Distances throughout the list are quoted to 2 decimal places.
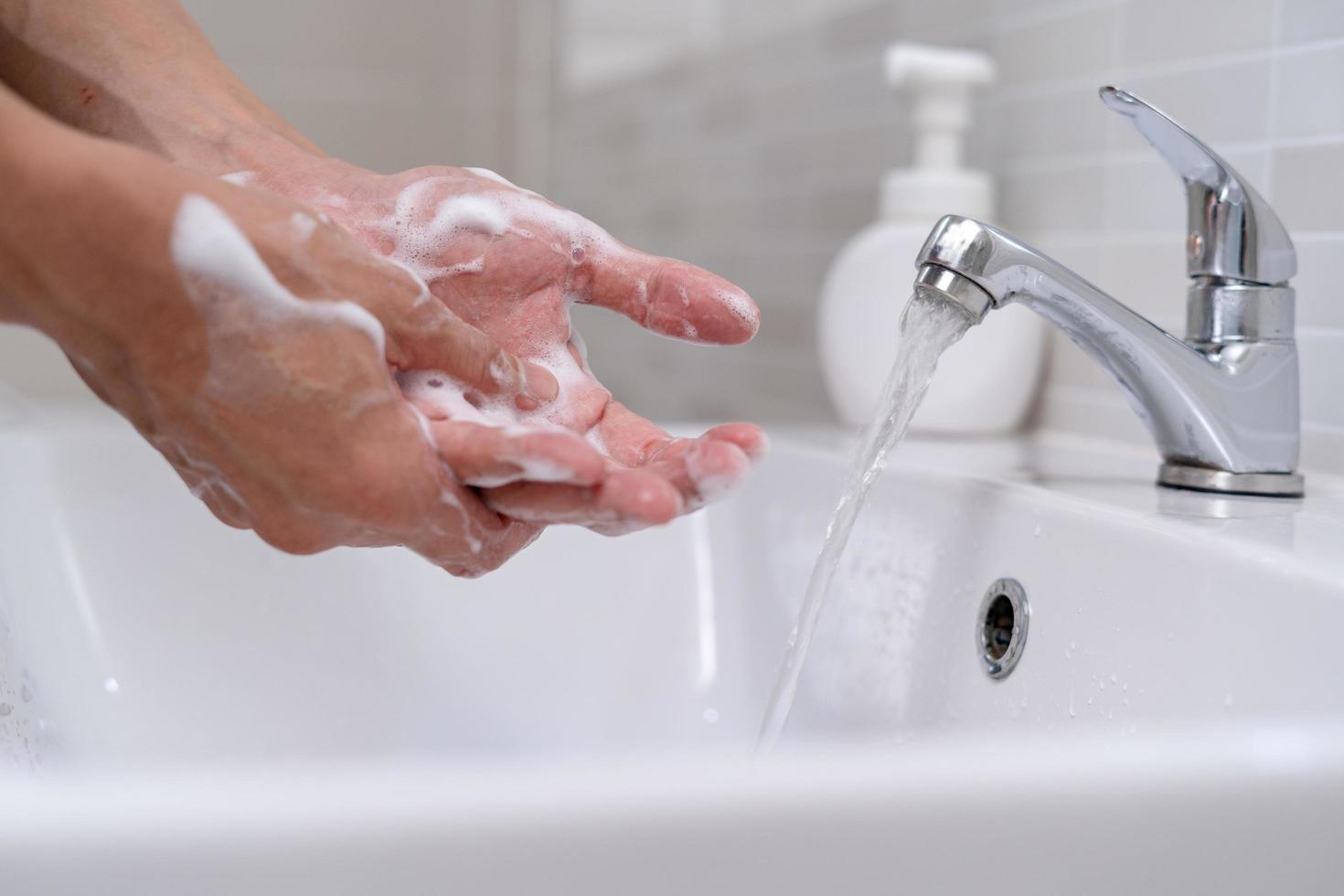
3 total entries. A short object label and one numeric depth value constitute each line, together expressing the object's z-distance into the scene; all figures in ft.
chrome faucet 1.94
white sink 0.82
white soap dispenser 2.72
